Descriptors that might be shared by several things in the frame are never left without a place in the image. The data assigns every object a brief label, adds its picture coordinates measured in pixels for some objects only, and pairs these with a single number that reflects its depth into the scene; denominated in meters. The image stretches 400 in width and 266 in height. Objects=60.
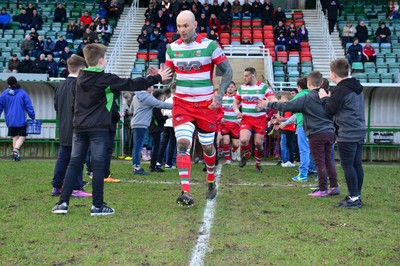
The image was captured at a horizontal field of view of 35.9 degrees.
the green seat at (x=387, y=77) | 21.94
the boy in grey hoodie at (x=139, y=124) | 11.99
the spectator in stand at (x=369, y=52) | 24.09
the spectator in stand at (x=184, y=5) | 27.34
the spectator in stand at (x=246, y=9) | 28.14
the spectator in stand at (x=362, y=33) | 25.78
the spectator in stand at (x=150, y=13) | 27.30
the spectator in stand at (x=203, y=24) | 25.94
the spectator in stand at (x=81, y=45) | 23.17
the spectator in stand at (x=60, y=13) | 28.14
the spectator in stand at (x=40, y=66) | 22.09
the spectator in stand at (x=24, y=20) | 27.30
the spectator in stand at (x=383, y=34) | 25.77
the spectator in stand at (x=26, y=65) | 22.14
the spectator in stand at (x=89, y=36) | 24.33
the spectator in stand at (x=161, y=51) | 23.80
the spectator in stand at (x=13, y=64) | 22.15
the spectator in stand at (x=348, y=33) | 26.06
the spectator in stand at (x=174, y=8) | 27.48
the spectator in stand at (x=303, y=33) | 26.09
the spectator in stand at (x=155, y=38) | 25.34
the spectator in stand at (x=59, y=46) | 24.16
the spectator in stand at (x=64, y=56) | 23.29
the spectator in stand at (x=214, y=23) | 26.34
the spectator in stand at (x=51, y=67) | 22.35
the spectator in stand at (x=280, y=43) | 25.09
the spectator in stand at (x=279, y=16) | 27.27
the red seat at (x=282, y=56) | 24.52
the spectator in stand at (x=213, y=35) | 24.67
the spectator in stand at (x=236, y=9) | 28.14
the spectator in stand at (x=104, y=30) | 26.34
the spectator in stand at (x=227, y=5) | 27.45
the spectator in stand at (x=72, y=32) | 26.09
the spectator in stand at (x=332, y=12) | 26.67
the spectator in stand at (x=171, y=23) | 26.81
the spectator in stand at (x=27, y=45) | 24.28
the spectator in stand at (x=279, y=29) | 25.85
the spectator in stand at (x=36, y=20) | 27.41
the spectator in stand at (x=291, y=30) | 25.62
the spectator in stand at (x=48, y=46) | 24.31
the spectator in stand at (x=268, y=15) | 27.59
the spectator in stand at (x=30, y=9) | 27.50
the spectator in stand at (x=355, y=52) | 23.75
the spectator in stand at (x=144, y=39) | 25.45
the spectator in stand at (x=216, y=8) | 27.55
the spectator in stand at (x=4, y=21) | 27.58
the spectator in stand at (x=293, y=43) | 25.19
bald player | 7.77
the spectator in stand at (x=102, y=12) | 28.33
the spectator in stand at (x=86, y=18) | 27.20
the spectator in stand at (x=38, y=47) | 24.03
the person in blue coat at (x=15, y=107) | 15.04
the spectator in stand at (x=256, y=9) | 28.25
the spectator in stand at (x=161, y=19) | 26.86
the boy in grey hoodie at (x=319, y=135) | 9.15
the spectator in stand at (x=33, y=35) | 25.18
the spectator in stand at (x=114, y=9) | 28.66
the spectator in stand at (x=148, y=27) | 25.78
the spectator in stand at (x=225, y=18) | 27.11
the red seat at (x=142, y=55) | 25.36
